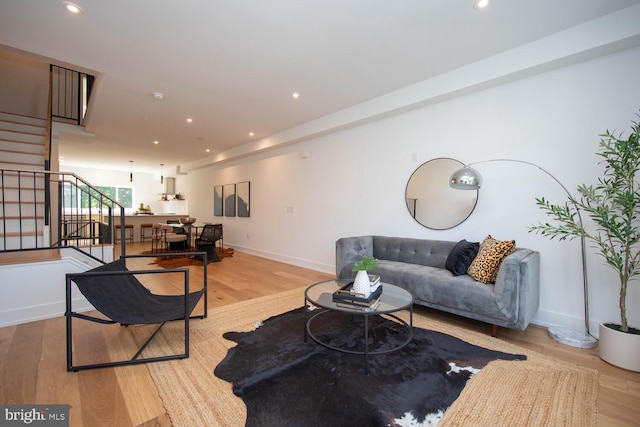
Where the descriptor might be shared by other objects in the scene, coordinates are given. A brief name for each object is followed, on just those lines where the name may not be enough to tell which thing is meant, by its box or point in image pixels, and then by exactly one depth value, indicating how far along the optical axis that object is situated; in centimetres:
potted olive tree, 203
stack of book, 213
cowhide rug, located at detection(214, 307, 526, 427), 155
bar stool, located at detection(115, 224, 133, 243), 896
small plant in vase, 227
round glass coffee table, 203
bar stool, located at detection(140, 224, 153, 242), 923
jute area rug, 153
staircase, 381
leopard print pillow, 265
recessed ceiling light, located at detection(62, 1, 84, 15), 228
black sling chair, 194
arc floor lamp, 242
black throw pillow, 294
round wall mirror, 344
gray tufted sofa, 238
